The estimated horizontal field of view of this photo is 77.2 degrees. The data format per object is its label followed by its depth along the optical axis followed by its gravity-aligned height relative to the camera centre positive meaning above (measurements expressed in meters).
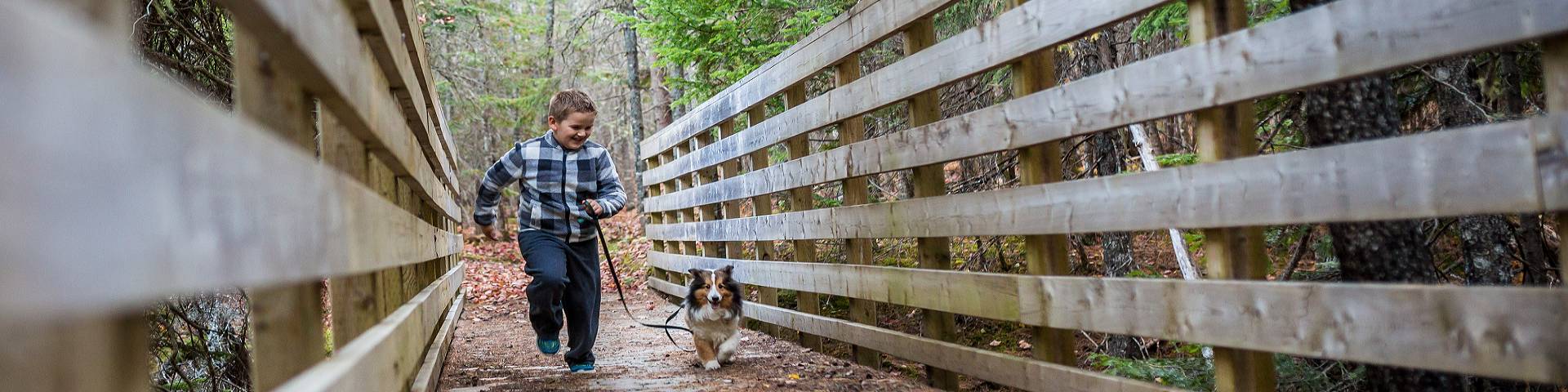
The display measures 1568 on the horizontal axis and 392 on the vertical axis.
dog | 5.58 -0.49
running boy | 5.39 +0.20
